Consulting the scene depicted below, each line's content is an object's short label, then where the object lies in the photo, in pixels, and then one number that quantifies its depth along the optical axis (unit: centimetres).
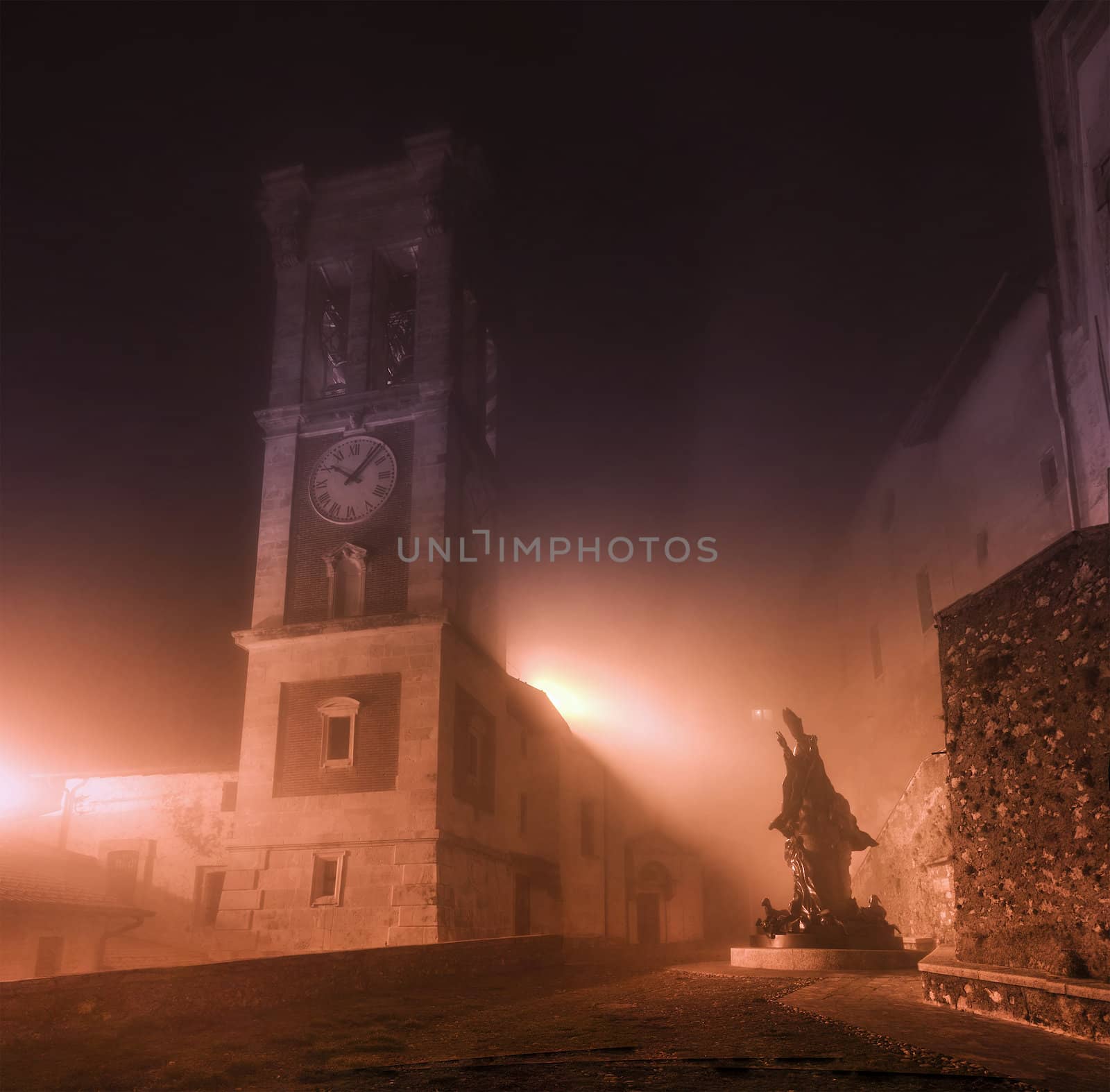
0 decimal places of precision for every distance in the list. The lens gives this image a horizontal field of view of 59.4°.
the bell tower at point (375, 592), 2303
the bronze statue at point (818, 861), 1493
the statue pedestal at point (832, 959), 1395
